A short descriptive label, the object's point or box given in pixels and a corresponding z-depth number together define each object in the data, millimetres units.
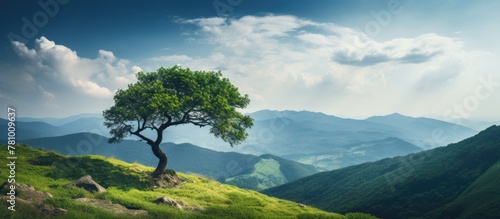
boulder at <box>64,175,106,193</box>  25531
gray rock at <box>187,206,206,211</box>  25256
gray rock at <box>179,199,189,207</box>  26294
